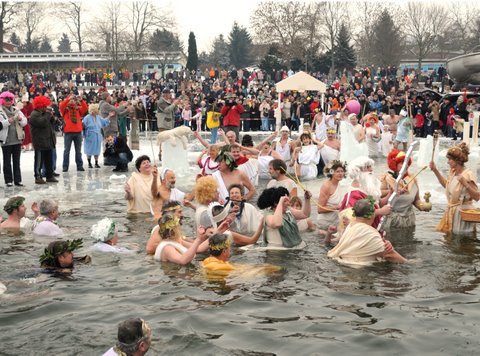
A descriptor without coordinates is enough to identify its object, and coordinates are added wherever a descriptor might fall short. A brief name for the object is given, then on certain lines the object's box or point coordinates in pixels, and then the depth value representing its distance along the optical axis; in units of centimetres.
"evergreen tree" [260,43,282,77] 5397
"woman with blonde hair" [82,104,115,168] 1925
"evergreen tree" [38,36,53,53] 11572
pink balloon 2473
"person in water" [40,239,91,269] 880
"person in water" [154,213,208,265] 889
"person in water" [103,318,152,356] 524
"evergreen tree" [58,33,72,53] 14262
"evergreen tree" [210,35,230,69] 8778
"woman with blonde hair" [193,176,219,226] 990
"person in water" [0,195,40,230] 1091
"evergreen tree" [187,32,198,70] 7288
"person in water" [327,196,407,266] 882
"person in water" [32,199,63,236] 1059
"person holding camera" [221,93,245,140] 2125
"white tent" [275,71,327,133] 2781
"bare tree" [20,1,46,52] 8450
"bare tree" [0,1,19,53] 7460
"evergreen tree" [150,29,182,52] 7712
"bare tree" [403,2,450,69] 7050
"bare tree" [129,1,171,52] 7475
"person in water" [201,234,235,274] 870
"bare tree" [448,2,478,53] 7262
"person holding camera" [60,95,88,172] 1820
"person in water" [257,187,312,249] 948
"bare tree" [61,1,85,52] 7967
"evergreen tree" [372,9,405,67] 6431
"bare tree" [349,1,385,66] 6983
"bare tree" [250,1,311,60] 6406
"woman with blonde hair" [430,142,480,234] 1050
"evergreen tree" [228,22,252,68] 8362
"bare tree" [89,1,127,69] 7081
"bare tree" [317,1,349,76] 6800
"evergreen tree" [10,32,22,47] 11575
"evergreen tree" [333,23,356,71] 6272
